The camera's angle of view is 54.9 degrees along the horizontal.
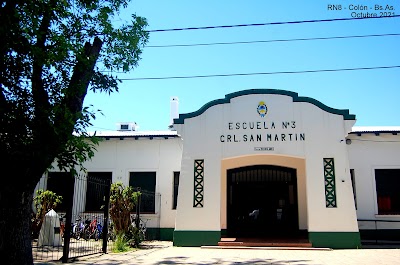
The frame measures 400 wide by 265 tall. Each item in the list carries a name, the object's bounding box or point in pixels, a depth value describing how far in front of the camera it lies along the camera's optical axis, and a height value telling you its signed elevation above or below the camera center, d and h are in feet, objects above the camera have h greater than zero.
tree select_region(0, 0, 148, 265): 22.20 +6.65
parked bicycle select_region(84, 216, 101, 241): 55.16 -3.42
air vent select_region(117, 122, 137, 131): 70.79 +14.68
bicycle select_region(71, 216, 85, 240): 55.52 -3.33
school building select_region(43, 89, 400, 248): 46.96 +5.26
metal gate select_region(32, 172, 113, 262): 36.15 -2.01
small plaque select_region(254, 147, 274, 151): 48.60 +7.43
